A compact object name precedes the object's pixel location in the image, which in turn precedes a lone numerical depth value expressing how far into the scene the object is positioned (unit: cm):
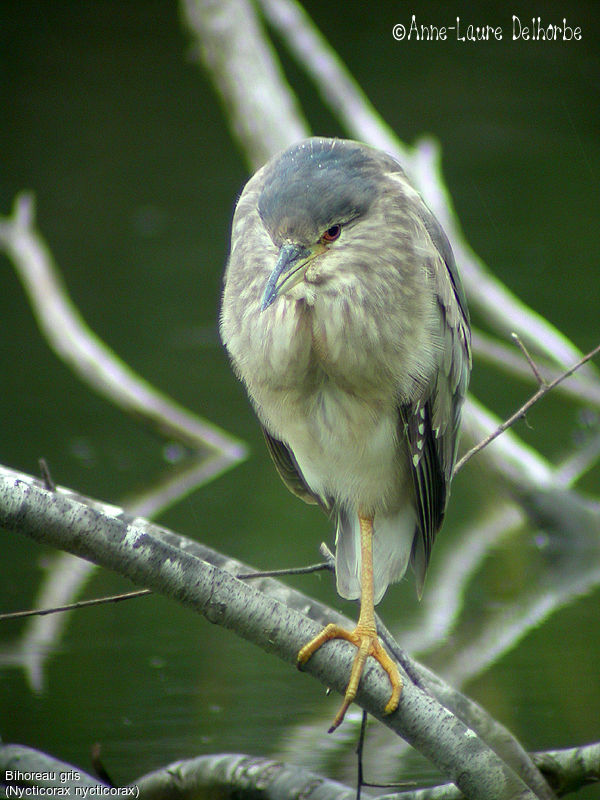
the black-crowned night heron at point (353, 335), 1012
